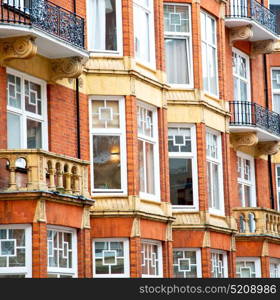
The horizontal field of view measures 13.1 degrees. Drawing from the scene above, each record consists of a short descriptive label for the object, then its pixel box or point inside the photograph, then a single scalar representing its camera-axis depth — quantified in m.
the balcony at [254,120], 36.75
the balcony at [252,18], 37.22
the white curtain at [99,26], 29.56
